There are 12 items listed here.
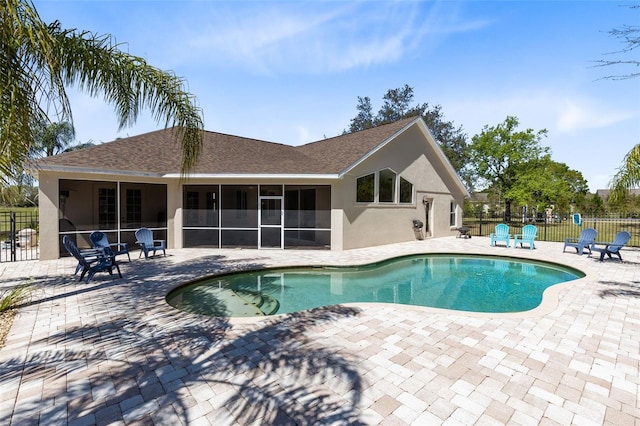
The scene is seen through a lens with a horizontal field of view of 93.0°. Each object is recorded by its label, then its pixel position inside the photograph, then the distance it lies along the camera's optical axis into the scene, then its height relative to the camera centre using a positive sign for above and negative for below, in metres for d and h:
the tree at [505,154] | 32.62 +6.44
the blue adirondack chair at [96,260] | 7.54 -1.29
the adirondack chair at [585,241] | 12.59 -1.18
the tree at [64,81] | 3.94 +2.29
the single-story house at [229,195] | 11.71 +0.72
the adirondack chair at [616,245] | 11.17 -1.20
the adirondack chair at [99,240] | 9.03 -0.89
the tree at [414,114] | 40.19 +13.31
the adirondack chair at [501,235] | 15.50 -1.18
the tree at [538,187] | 30.86 +2.66
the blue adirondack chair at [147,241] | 10.96 -1.12
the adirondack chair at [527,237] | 14.81 -1.23
